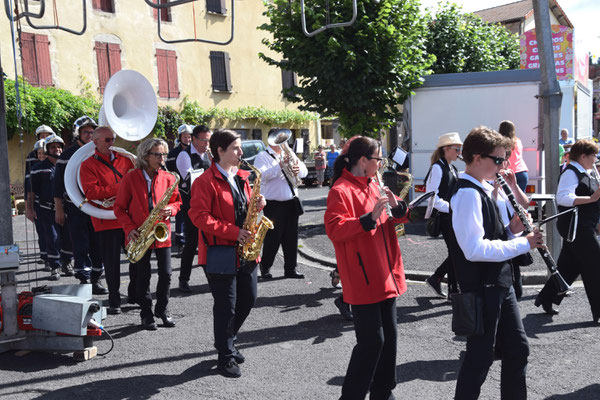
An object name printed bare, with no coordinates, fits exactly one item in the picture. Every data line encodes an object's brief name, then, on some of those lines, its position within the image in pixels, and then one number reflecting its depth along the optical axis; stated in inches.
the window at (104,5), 878.4
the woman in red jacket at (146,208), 211.3
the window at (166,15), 954.5
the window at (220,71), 1042.7
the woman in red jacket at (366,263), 130.0
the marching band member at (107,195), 233.3
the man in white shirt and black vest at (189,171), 274.1
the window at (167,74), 962.1
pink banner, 549.6
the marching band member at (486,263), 116.8
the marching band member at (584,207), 202.8
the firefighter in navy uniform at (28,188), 346.0
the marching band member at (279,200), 287.0
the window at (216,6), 1017.5
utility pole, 257.0
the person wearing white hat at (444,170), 217.6
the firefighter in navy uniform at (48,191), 330.6
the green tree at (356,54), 432.2
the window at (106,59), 885.2
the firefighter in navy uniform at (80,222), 275.4
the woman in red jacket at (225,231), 165.6
